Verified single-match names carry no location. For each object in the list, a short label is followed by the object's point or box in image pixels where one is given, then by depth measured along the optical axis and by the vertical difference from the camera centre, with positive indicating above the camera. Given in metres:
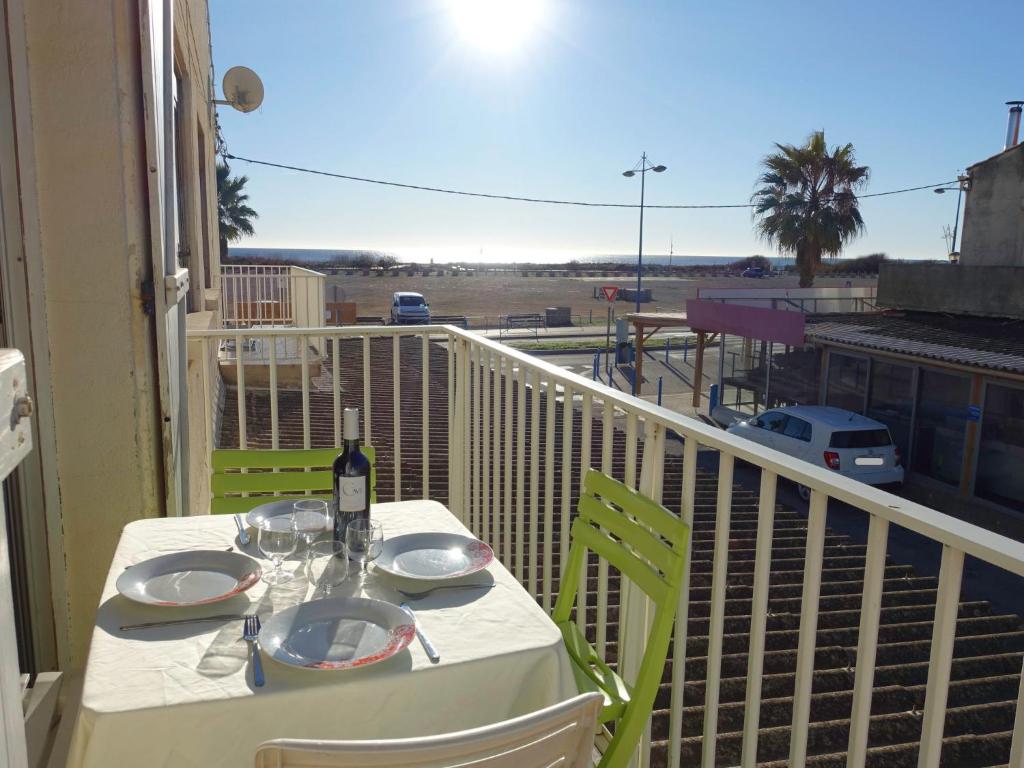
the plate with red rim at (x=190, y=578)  1.42 -0.60
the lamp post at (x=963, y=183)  14.46 +1.93
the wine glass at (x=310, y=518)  1.60 -0.53
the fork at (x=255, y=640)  1.18 -0.61
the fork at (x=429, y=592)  1.51 -0.63
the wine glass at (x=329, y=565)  1.55 -0.60
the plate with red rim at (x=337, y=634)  1.23 -0.61
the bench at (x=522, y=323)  32.81 -2.03
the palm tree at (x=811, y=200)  22.55 +2.47
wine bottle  1.63 -0.44
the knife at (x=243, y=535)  1.75 -0.61
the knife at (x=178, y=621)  1.33 -0.62
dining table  1.11 -0.64
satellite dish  7.32 +1.75
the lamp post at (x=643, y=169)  24.55 +3.53
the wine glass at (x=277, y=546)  1.53 -0.55
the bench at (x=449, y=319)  32.06 -1.90
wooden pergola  17.81 -1.02
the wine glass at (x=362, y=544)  1.58 -0.56
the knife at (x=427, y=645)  1.27 -0.63
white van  28.98 -1.30
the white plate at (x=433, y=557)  1.59 -0.61
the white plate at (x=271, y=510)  1.83 -0.58
